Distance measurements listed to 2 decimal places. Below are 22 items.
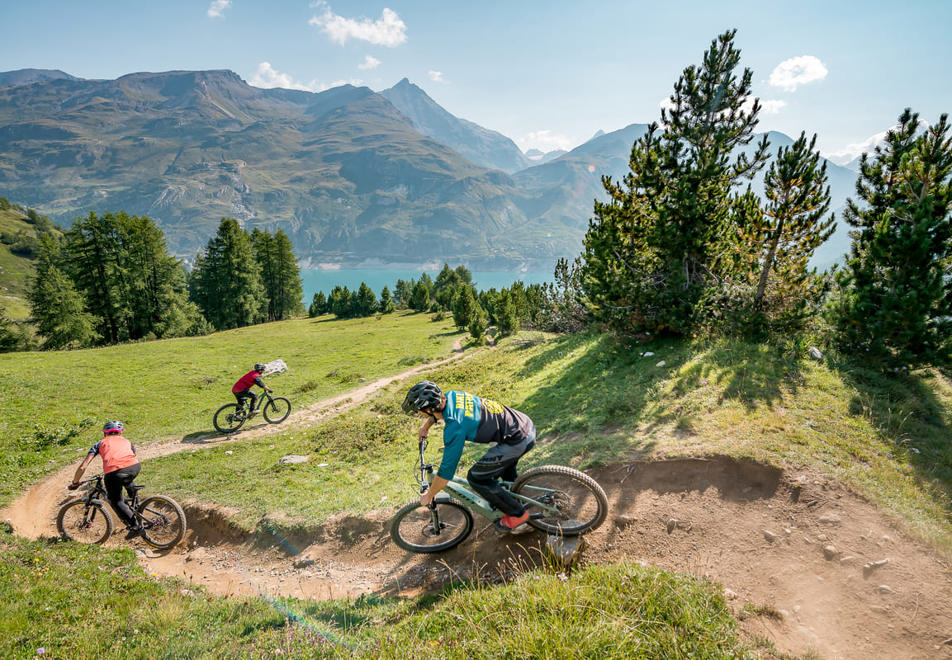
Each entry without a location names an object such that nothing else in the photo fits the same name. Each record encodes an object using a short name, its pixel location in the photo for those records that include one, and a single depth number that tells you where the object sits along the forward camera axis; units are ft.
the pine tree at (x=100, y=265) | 129.59
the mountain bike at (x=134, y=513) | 30.50
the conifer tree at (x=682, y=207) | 43.91
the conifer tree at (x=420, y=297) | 244.42
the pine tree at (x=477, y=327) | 123.03
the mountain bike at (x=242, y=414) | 53.01
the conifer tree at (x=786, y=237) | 40.16
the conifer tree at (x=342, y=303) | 245.45
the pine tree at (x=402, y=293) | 300.48
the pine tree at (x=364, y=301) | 246.47
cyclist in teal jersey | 18.11
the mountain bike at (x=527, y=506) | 20.49
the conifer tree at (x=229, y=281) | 181.57
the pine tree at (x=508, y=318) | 132.67
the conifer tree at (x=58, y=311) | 119.14
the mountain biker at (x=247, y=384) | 53.21
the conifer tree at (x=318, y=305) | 265.21
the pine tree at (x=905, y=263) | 32.50
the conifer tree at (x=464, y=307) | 140.26
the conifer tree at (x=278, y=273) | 214.69
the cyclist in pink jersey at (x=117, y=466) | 28.63
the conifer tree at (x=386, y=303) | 253.03
